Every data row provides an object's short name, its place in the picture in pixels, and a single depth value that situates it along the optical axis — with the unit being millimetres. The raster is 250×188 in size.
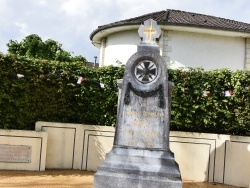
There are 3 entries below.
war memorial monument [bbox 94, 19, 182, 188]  7406
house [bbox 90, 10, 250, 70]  15352
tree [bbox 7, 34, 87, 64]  34188
